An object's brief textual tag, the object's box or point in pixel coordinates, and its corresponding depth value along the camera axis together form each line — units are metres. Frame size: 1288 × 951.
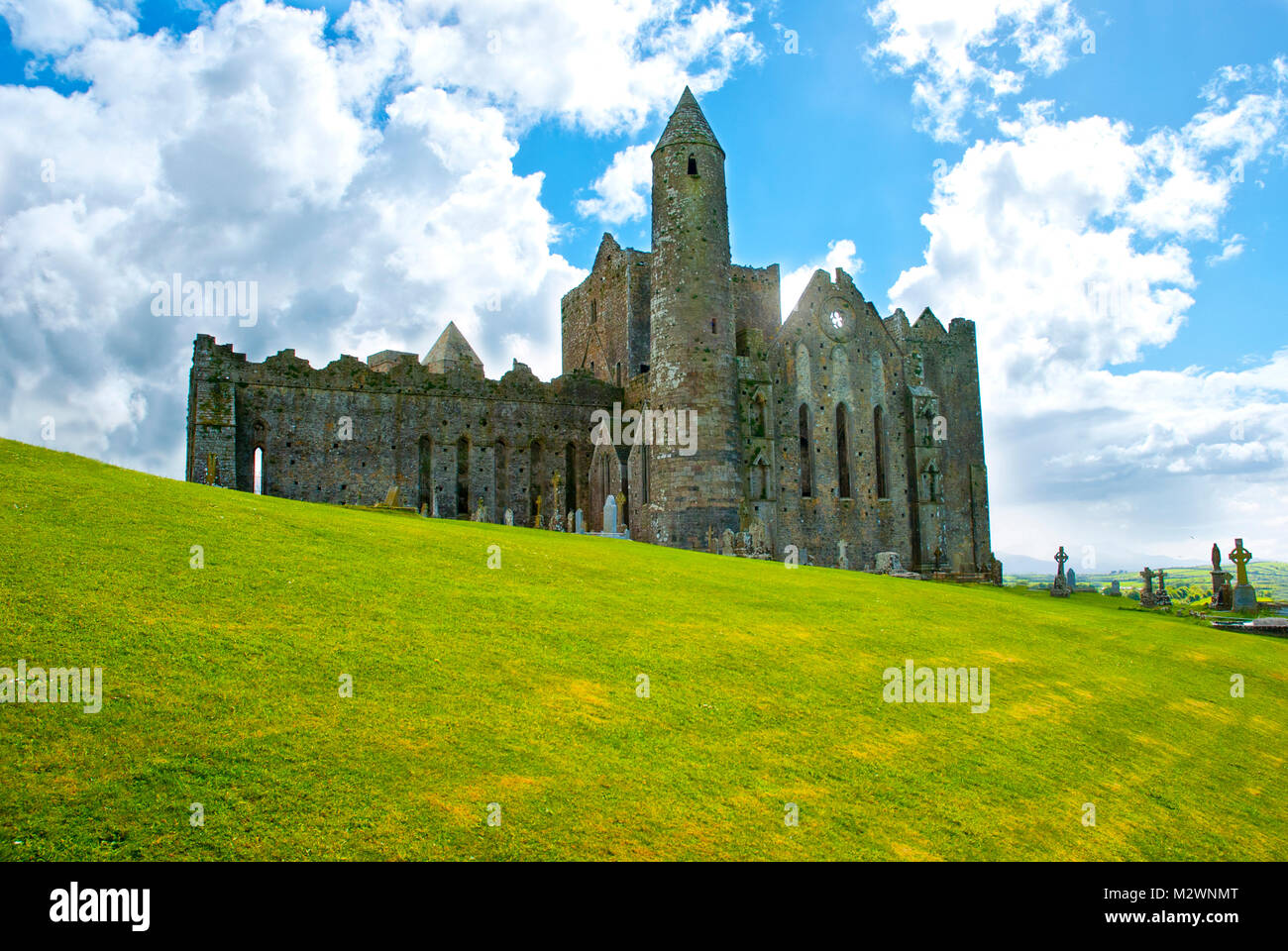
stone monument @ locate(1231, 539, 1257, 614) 31.72
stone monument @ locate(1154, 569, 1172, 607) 33.56
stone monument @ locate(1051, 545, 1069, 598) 36.91
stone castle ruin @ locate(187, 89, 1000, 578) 33.72
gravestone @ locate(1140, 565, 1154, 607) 33.34
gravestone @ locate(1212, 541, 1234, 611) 32.59
